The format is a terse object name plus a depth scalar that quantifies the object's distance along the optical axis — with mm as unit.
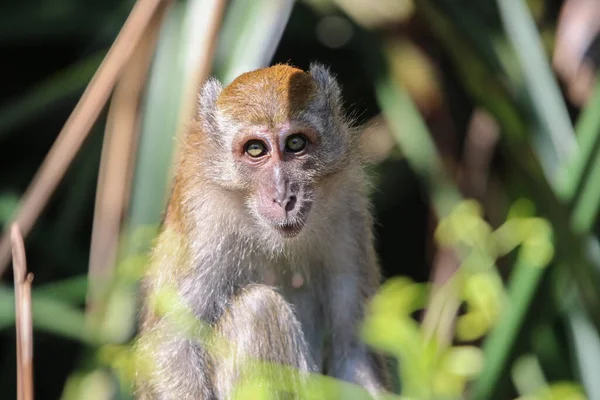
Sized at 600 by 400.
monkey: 9078
